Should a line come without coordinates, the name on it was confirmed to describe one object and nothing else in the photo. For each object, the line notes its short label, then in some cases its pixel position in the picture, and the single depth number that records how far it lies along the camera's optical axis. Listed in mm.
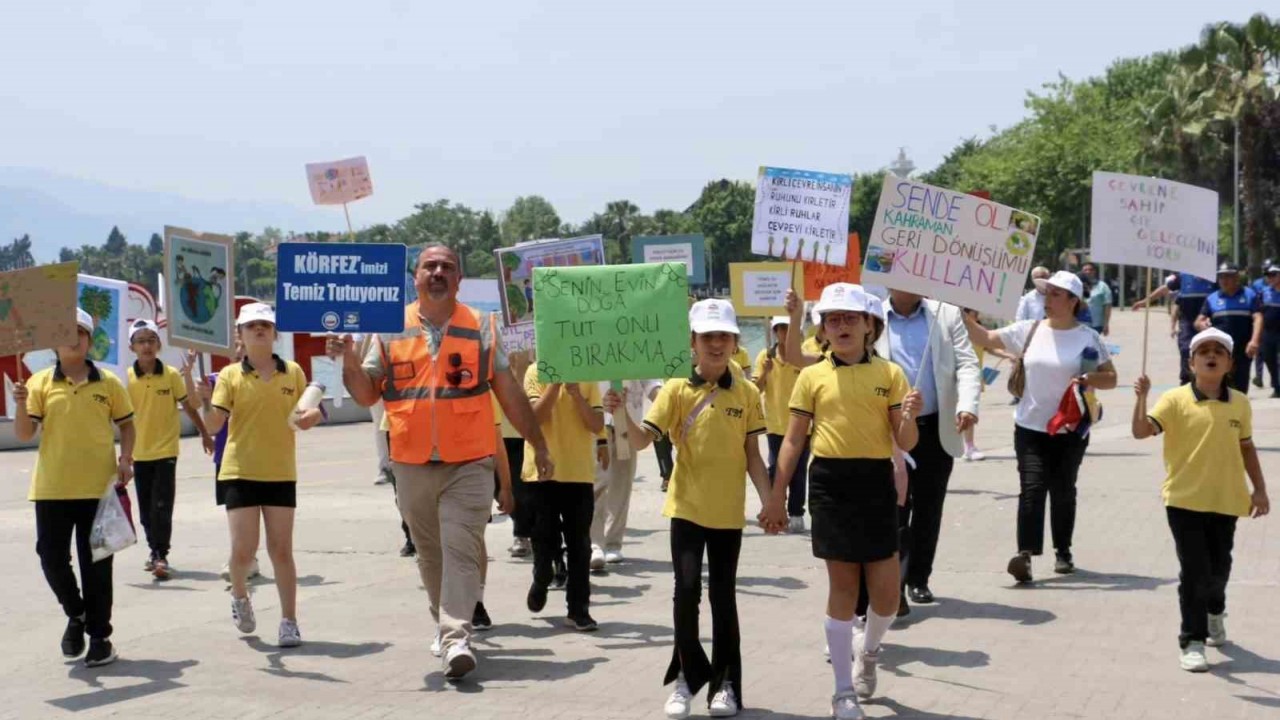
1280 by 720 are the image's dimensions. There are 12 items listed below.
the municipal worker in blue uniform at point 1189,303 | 19141
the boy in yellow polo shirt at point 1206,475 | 7699
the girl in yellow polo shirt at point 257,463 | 8680
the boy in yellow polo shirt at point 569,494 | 9109
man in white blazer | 8922
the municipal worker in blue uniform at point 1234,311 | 17955
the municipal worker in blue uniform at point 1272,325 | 22555
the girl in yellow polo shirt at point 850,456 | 6910
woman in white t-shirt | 9961
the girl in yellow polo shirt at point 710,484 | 6988
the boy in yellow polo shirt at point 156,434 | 11469
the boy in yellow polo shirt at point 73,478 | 8430
